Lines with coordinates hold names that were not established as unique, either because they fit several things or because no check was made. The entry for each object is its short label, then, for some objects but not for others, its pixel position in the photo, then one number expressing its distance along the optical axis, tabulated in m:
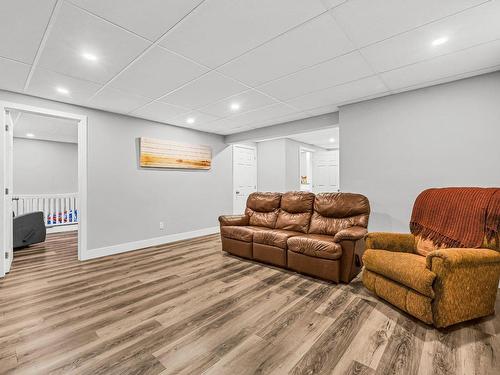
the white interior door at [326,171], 7.46
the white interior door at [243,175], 6.28
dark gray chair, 4.21
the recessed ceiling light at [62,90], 3.03
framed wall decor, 4.43
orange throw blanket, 2.01
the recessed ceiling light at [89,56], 2.25
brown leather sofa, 2.72
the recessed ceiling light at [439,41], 2.06
